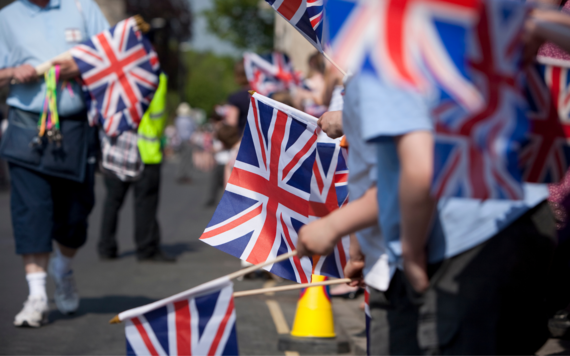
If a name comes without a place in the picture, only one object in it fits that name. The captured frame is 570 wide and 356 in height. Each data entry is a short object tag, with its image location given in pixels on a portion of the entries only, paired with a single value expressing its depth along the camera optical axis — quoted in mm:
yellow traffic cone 8383
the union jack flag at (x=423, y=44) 3113
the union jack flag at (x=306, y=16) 5922
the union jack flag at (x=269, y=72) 17953
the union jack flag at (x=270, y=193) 5789
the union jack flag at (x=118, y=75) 9164
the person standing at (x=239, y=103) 14645
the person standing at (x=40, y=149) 8812
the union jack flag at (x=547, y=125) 3496
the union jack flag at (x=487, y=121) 3160
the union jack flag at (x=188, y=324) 4312
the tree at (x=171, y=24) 93625
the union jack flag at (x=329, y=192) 5770
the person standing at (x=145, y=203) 14773
